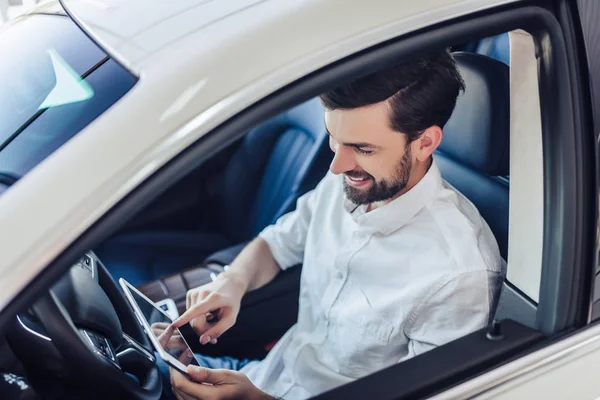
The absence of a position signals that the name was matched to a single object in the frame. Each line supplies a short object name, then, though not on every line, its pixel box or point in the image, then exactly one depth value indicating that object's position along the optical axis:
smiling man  1.18
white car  0.77
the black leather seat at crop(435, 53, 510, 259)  1.32
